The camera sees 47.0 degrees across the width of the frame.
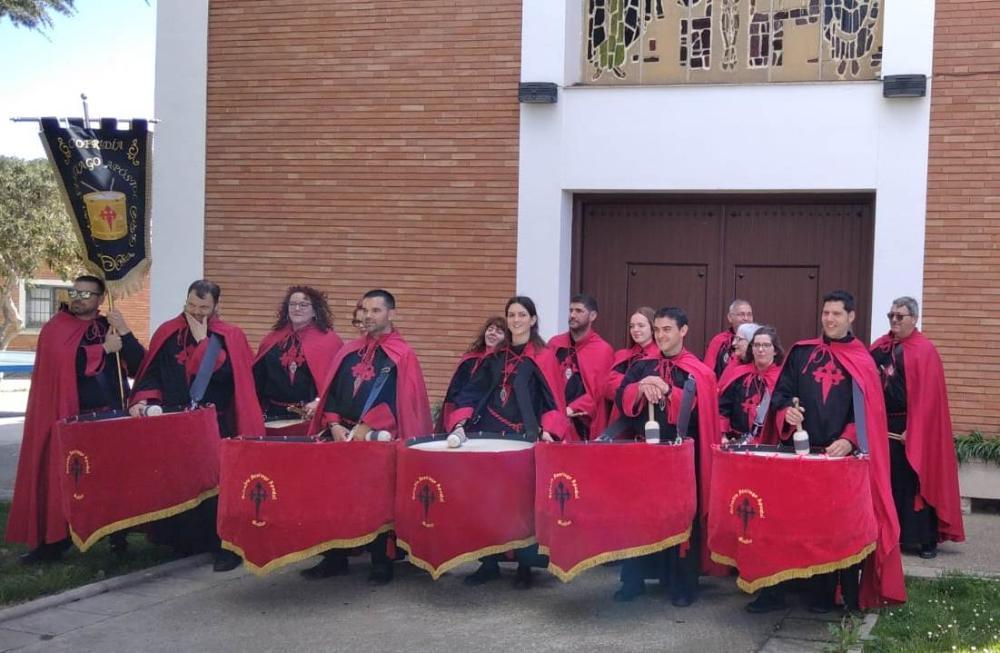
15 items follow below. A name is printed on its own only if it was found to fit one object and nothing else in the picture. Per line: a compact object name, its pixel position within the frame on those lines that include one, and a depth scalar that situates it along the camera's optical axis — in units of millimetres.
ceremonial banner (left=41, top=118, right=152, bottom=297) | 8164
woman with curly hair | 8461
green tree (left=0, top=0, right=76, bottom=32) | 9227
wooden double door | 11195
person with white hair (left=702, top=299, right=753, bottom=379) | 9242
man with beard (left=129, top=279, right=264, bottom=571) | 8055
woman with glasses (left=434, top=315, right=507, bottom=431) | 7922
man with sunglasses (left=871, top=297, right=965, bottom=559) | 8789
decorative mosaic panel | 11156
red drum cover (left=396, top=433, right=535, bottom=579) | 6820
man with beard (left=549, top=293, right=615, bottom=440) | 8258
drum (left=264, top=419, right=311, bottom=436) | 8243
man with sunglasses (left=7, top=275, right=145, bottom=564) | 8039
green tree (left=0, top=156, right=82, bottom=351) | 30594
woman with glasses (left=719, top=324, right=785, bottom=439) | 7988
